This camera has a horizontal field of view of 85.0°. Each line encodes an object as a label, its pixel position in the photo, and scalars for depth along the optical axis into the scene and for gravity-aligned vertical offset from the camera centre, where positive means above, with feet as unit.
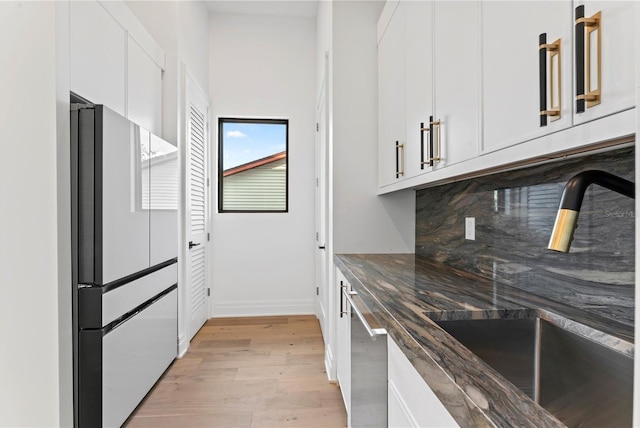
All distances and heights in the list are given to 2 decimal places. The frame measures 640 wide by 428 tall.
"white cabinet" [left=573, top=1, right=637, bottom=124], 1.80 +0.86
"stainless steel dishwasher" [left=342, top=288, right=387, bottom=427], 3.26 -1.71
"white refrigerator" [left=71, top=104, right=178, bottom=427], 5.18 -0.81
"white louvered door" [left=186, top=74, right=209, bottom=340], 9.77 +0.21
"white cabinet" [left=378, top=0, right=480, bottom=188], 3.52 +1.62
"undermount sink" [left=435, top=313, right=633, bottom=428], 2.45 -1.25
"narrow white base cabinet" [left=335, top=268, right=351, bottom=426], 5.39 -2.20
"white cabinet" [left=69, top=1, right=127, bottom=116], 5.61 +2.79
